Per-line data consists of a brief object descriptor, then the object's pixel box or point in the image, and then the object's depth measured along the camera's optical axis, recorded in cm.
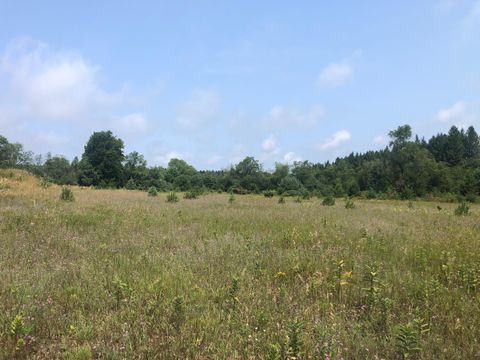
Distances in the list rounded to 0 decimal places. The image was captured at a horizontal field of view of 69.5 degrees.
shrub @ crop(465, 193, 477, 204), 5041
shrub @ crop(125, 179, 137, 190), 6304
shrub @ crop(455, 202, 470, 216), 1745
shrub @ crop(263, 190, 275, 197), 4775
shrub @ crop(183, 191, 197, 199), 2908
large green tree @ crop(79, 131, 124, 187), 7156
